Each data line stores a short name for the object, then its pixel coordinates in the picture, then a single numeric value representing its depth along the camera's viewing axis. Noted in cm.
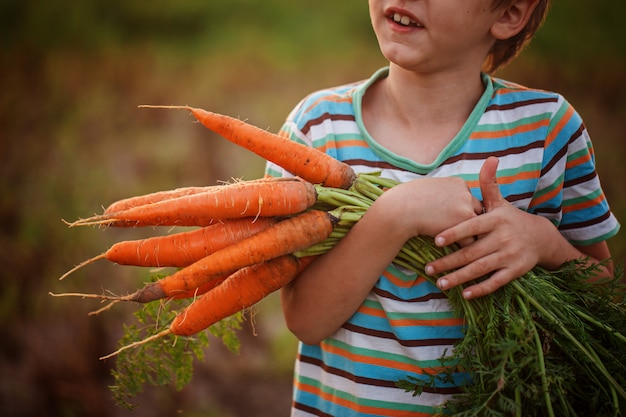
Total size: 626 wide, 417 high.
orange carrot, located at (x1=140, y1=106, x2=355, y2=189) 98
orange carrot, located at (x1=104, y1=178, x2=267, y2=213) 102
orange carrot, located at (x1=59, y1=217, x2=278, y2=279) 100
